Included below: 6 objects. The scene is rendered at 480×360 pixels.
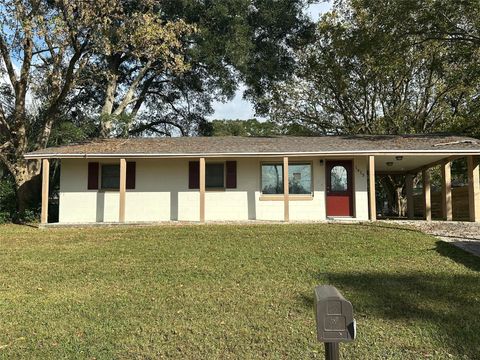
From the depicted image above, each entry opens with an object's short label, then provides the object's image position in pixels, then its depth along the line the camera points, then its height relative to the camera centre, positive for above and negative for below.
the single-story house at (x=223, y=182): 15.14 +0.76
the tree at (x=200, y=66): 19.09 +6.76
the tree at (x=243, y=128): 40.22 +8.20
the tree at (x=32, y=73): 13.85 +4.99
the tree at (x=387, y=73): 15.27 +6.16
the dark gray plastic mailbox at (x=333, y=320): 2.11 -0.58
